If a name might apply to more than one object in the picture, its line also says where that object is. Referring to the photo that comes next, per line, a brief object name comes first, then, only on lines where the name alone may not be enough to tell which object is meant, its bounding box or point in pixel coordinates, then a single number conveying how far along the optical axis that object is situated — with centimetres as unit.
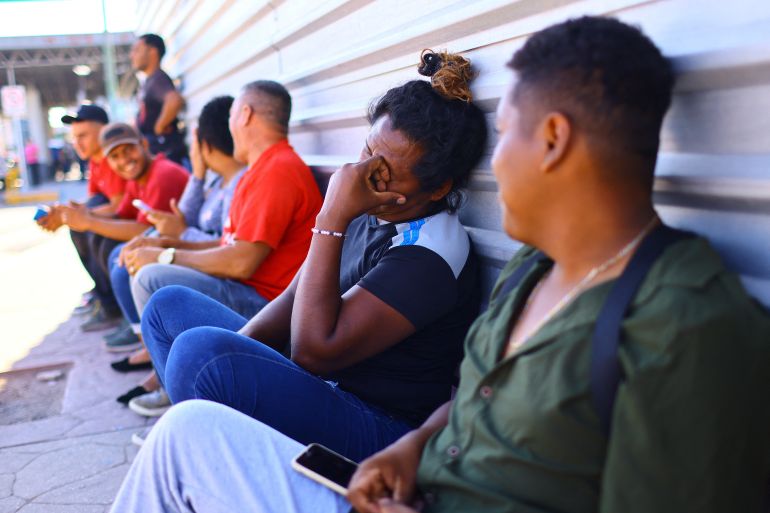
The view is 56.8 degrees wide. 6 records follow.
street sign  2020
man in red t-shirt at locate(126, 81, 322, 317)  328
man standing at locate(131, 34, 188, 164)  696
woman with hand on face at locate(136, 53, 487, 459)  199
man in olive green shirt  109
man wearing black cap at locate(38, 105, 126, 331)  574
